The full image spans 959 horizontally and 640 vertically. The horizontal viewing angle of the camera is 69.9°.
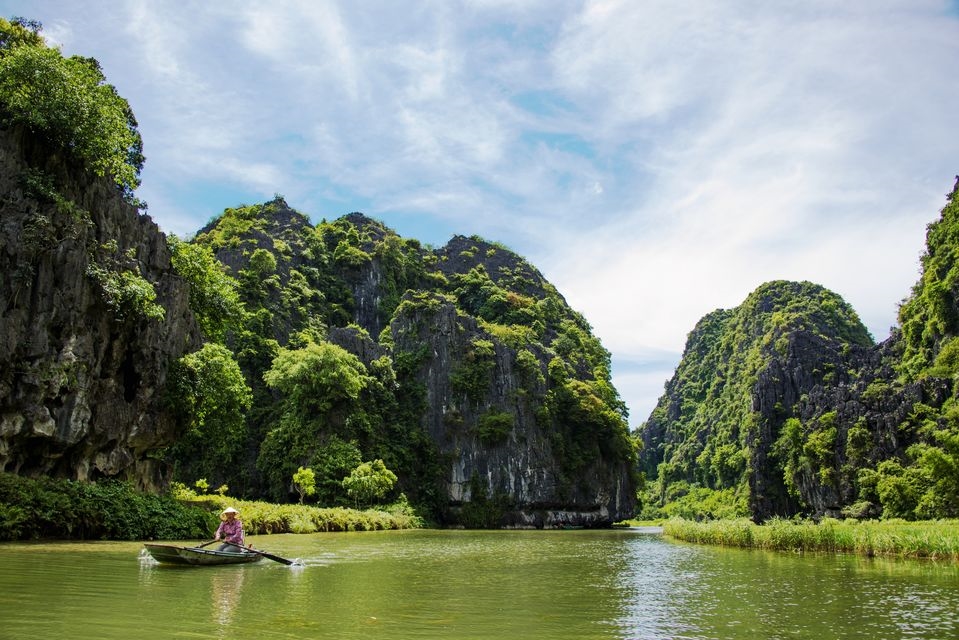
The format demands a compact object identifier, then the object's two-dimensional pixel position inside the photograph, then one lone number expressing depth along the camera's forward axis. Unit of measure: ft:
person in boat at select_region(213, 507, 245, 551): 57.67
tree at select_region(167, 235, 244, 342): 115.34
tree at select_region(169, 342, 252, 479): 98.78
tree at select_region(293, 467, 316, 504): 152.35
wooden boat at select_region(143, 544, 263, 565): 47.67
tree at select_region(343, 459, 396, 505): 161.48
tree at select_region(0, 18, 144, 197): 81.20
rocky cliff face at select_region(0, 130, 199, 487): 75.66
